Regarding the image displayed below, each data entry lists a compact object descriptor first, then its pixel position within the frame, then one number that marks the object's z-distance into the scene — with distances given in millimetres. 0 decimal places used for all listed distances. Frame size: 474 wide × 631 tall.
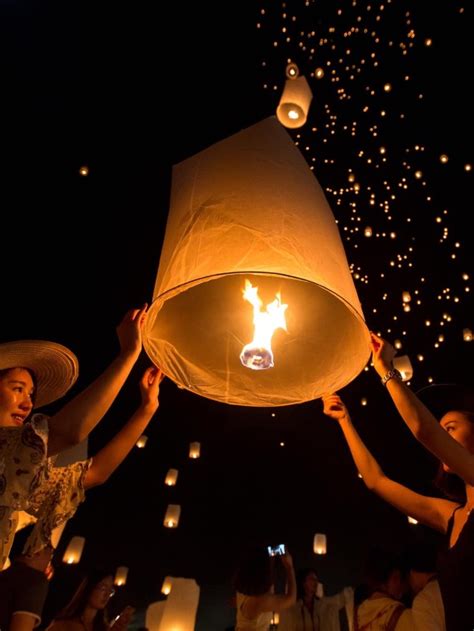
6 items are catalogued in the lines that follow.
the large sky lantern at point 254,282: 1198
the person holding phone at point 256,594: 2705
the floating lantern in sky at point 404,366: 3854
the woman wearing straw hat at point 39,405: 1195
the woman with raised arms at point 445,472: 1535
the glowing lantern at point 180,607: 2307
